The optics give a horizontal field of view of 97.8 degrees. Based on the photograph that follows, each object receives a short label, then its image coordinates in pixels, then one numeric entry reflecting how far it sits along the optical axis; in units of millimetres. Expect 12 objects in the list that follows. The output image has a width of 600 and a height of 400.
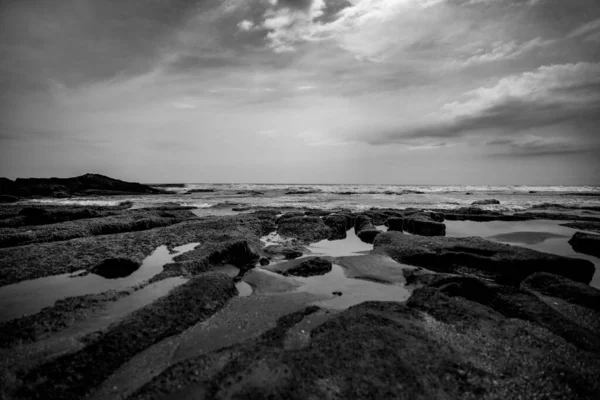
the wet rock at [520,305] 2961
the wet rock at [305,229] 9609
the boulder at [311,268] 5637
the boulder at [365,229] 9438
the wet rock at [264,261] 6341
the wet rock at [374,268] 5426
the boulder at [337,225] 10245
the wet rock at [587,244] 7430
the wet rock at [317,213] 15586
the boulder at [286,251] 7171
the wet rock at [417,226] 10070
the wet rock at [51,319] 2893
